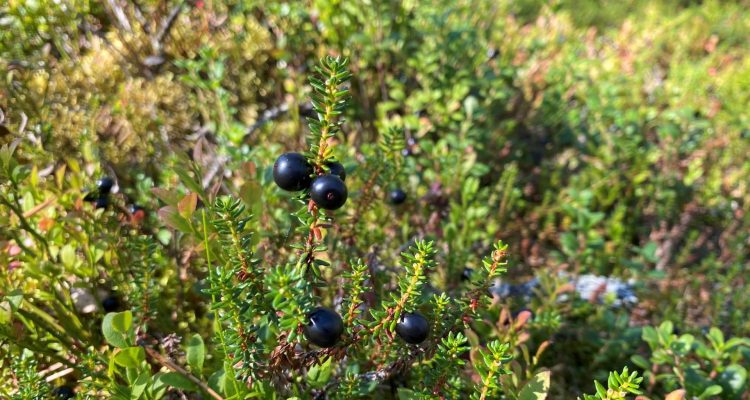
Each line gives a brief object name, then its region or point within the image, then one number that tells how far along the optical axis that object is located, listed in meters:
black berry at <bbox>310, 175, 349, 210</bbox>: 0.18
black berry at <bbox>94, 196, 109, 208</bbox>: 0.25
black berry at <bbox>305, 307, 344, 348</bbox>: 0.18
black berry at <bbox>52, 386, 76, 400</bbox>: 0.22
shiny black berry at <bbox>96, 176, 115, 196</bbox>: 0.26
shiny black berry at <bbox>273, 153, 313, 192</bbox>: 0.18
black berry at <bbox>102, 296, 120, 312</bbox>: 0.25
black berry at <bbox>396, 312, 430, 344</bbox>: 0.19
